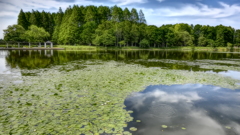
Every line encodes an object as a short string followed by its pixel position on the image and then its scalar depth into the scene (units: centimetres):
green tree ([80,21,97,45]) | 8445
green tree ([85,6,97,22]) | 10100
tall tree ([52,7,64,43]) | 9689
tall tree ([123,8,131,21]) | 10467
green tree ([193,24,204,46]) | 11829
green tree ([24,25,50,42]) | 8288
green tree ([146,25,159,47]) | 9388
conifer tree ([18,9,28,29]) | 9933
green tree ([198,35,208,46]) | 10052
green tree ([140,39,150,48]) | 8661
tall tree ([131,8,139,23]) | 10550
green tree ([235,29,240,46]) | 10991
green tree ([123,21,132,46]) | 8450
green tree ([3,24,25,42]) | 8019
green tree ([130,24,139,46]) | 8562
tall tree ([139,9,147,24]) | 10916
